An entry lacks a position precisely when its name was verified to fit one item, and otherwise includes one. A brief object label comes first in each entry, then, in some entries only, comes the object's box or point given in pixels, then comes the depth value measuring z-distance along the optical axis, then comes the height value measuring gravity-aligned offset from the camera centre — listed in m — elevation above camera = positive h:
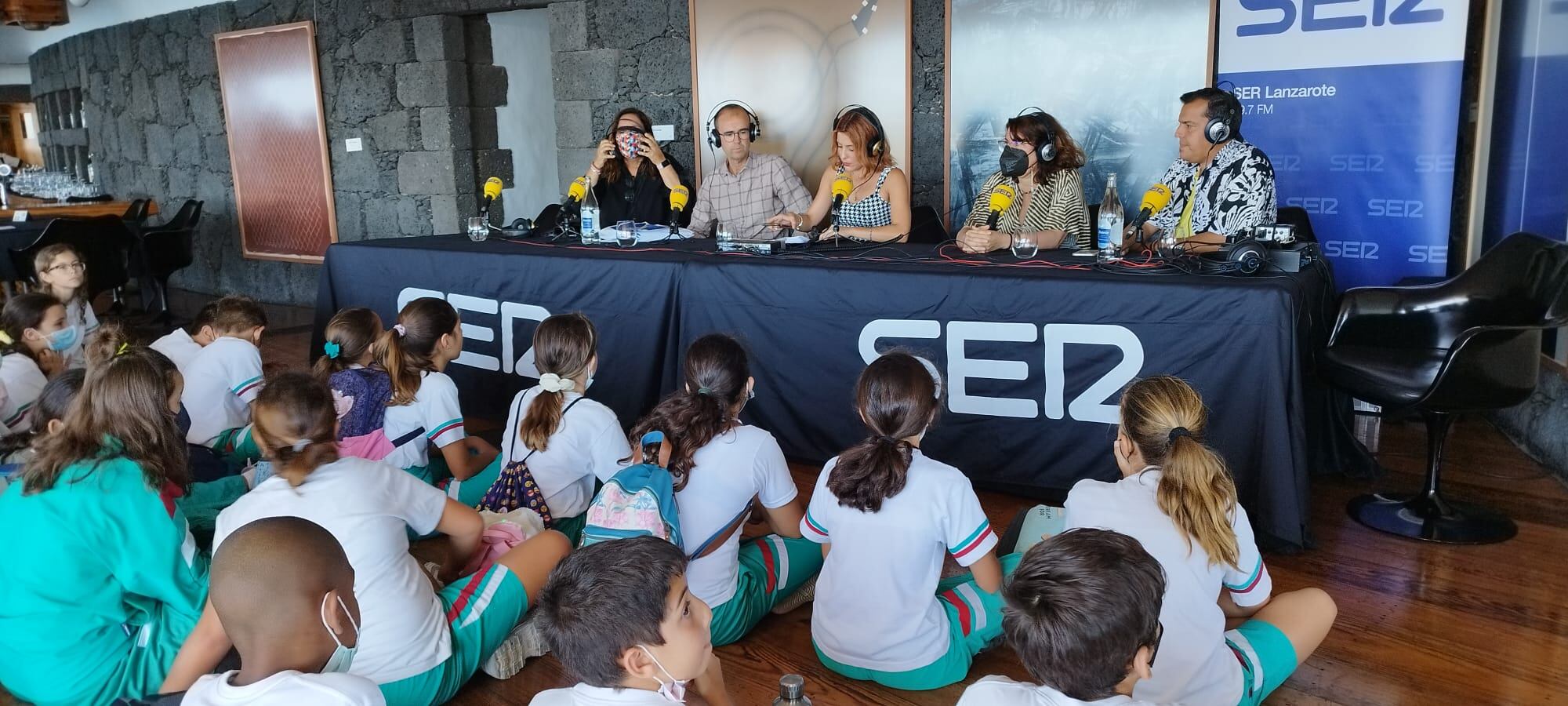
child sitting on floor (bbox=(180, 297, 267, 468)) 3.05 -0.55
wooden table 7.02 -0.05
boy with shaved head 1.19 -0.49
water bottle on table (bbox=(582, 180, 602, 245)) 3.96 -0.14
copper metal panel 7.12 +0.39
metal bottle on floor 1.41 -0.70
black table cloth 2.54 -0.47
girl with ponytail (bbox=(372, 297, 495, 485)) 2.80 -0.55
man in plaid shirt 4.38 -0.04
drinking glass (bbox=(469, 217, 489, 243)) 4.27 -0.17
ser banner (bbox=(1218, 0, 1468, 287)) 3.77 +0.19
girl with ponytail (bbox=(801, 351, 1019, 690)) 1.82 -0.65
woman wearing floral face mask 4.52 +0.05
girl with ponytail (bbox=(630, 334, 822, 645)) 2.08 -0.59
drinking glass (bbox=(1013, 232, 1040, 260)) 3.13 -0.22
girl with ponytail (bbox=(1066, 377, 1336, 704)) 1.63 -0.59
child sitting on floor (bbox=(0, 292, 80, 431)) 2.88 -0.44
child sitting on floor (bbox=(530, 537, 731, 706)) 1.22 -0.52
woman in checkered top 3.92 -0.02
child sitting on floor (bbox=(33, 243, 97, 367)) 3.78 -0.27
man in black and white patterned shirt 3.14 -0.02
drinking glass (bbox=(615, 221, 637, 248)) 3.93 -0.19
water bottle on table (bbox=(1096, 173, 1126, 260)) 2.98 -0.17
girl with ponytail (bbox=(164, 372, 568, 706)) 1.75 -0.60
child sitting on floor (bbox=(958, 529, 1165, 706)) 1.15 -0.51
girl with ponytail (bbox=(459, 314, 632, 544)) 2.40 -0.56
